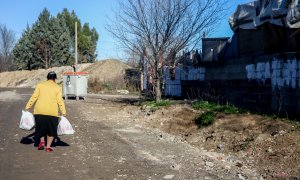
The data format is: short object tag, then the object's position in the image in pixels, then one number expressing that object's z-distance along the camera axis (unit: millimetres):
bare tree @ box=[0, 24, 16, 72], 67091
